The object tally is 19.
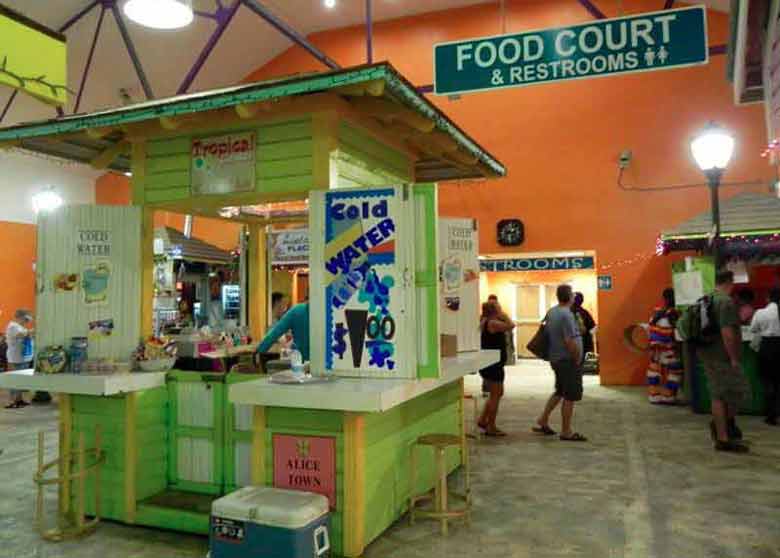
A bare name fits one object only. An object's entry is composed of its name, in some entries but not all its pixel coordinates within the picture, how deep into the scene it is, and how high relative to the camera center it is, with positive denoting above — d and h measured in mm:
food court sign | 4238 +1762
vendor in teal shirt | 4473 -81
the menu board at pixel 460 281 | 5410 +263
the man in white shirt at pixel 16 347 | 9430 -406
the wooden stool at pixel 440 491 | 3998 -1165
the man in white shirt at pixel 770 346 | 7016 -444
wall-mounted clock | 11281 +1382
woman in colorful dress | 8570 -666
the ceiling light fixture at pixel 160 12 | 4074 +1961
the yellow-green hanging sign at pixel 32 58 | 4109 +1754
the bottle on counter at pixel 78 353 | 4316 -235
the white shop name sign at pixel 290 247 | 11609 +1236
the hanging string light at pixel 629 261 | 10633 +787
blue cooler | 3105 -1045
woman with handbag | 6762 -581
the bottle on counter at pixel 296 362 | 3777 -281
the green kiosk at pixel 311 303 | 3686 +80
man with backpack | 5664 -442
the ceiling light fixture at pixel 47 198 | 9672 +1843
